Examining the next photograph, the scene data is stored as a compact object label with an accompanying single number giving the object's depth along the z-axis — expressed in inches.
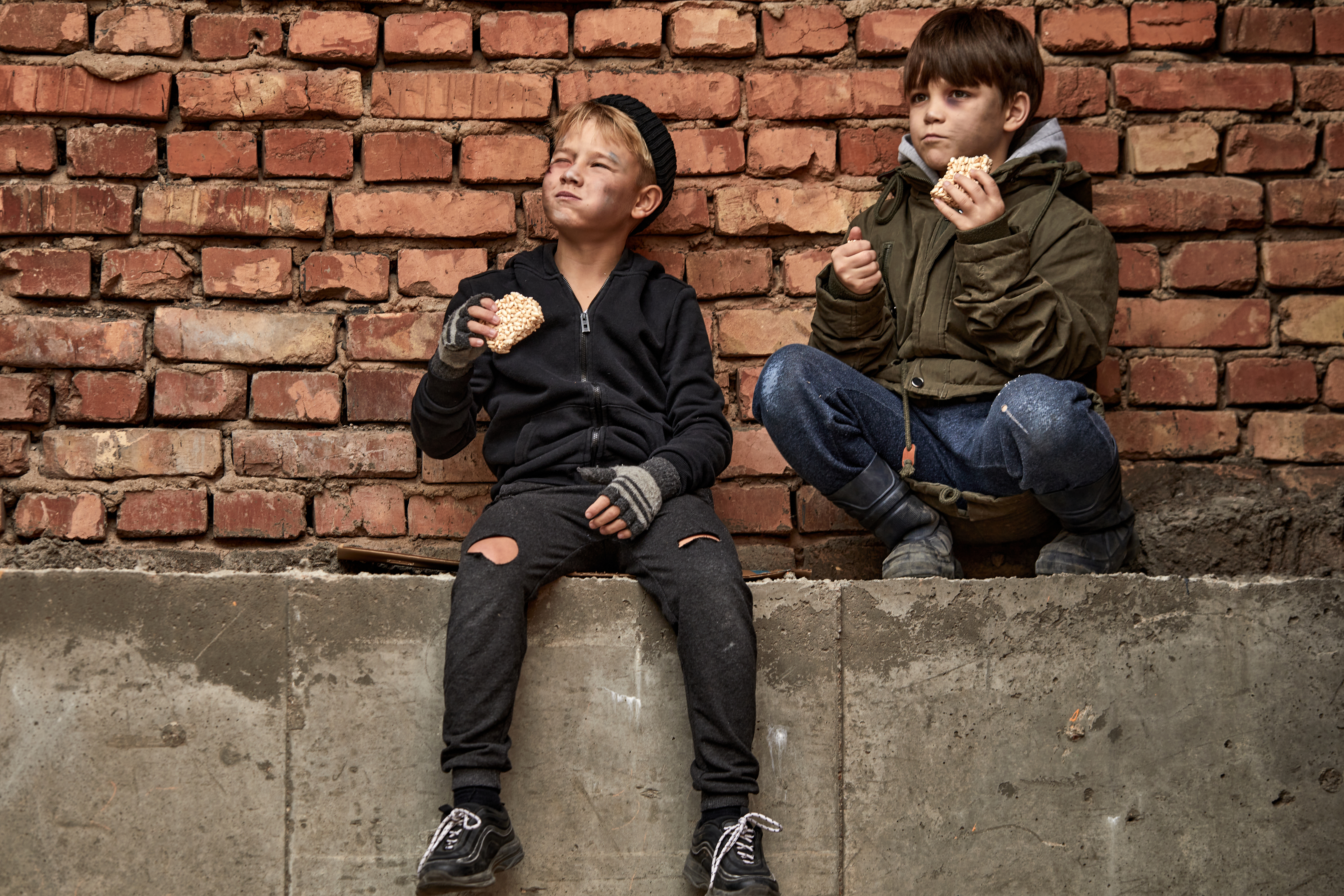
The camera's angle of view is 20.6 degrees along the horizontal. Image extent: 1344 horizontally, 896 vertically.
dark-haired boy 193.4
